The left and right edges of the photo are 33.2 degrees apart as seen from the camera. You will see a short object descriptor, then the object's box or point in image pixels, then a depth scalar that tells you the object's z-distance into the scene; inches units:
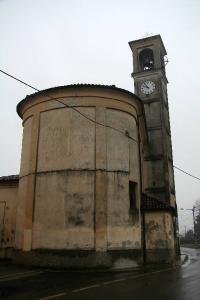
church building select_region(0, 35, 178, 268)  632.4
